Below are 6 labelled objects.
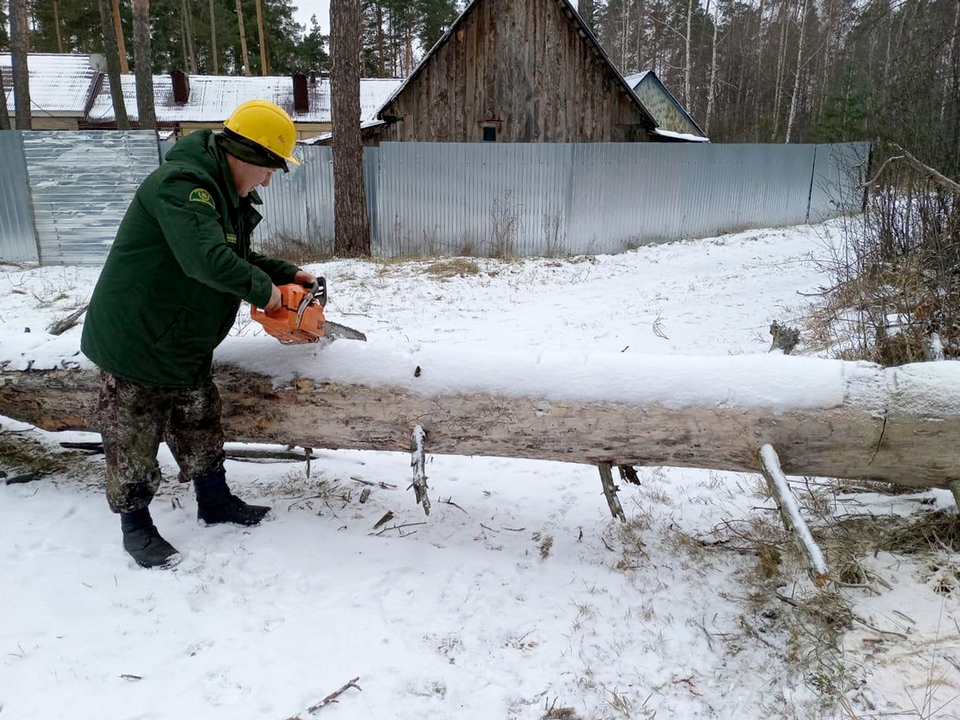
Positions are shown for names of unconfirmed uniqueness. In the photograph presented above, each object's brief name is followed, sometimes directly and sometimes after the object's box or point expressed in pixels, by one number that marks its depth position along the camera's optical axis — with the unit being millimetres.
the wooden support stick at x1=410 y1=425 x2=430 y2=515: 2588
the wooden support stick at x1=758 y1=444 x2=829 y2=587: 2127
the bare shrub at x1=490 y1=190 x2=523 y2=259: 10859
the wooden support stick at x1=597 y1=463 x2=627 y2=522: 2781
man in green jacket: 2408
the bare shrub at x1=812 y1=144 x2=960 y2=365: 3871
